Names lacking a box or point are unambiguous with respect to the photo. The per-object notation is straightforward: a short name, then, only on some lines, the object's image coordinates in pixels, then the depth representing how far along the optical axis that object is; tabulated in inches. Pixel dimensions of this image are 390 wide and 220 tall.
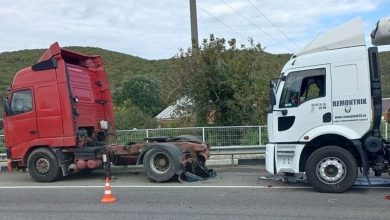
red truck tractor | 485.7
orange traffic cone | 363.5
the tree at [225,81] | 743.7
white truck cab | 376.8
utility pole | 826.0
